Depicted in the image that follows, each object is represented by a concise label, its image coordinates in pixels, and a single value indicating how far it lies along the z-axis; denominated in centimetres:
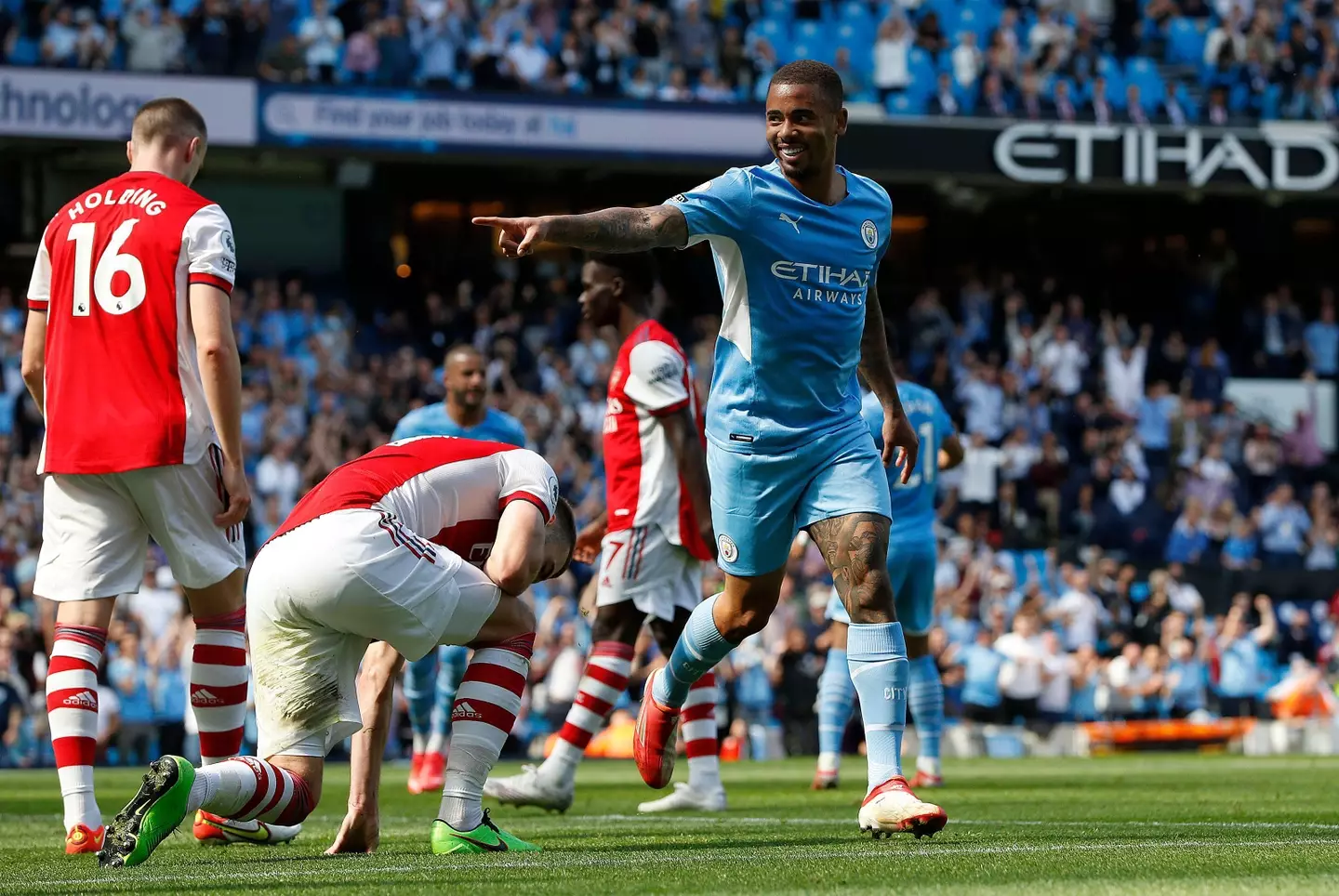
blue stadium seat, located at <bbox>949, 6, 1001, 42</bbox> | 2834
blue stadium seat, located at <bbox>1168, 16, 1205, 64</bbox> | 2897
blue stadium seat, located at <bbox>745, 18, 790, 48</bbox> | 2741
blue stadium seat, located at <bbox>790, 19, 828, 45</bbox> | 2755
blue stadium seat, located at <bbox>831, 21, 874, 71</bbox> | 2748
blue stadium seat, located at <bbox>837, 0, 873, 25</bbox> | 2788
